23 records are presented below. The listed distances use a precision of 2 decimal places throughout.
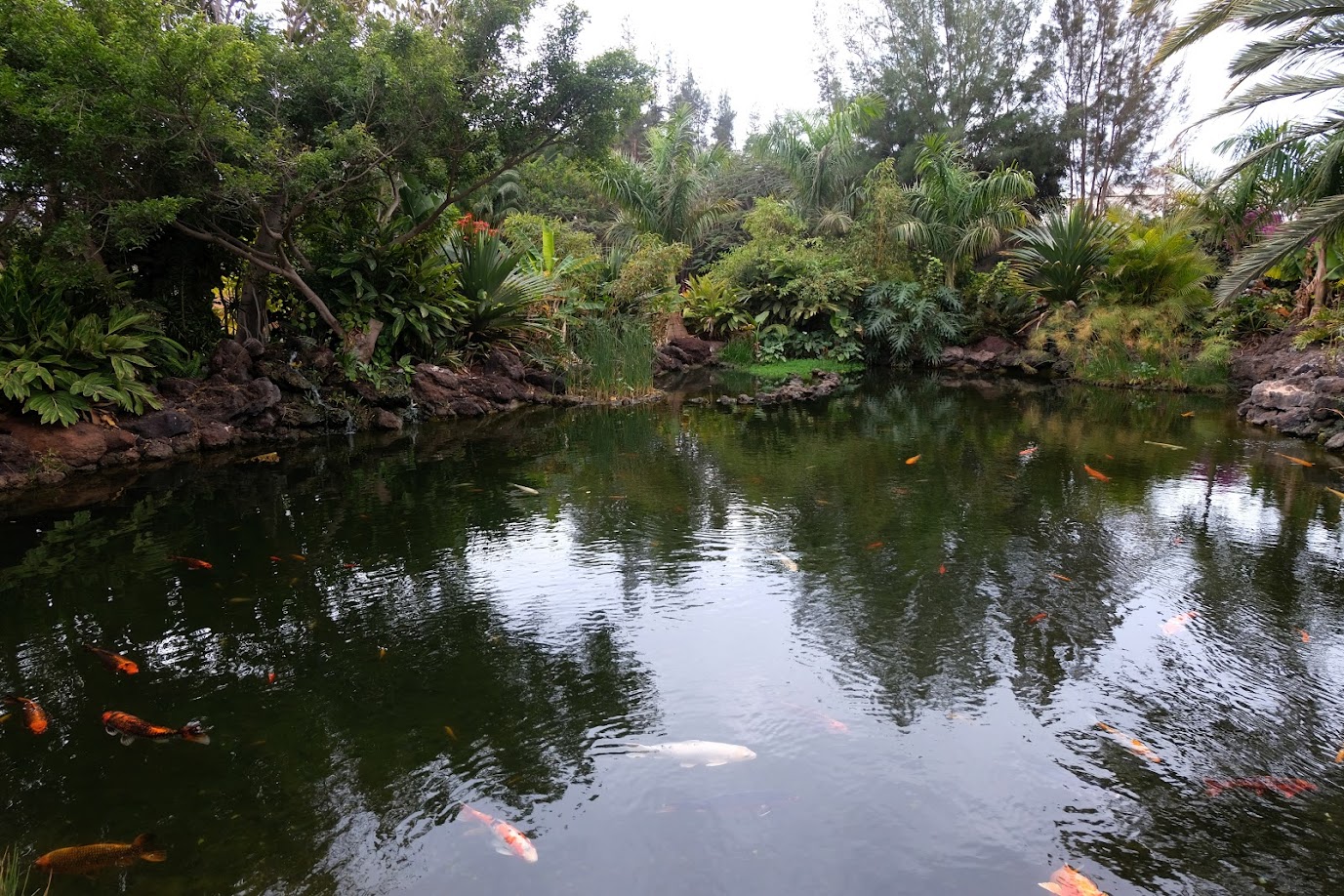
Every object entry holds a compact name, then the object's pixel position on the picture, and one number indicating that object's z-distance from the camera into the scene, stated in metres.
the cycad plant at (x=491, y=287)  11.94
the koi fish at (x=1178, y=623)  3.70
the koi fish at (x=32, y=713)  2.90
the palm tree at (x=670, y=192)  19.44
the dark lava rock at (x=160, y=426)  7.96
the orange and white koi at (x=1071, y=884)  2.11
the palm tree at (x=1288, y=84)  7.61
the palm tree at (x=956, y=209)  17.11
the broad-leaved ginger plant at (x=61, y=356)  7.24
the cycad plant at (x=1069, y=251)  15.10
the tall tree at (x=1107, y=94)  23.06
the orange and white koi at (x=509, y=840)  2.28
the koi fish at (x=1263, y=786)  2.50
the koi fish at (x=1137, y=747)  2.70
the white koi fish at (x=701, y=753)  2.70
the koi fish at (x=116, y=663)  3.36
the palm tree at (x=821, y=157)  20.42
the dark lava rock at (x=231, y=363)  9.13
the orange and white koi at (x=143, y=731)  2.82
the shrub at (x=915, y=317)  17.20
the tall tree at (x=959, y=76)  23.73
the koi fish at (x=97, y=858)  2.17
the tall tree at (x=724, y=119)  40.72
